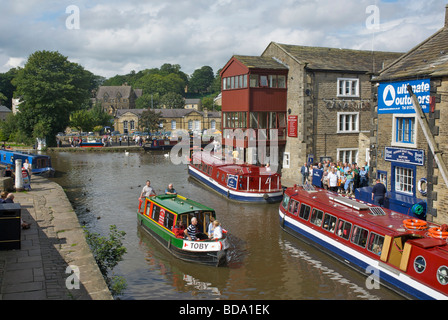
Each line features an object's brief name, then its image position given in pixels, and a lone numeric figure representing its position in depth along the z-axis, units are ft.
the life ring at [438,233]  37.81
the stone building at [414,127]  52.38
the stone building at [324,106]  91.76
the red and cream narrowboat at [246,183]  77.25
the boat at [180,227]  45.55
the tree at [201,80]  583.99
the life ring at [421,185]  56.08
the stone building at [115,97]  387.75
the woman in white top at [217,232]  45.85
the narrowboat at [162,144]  177.68
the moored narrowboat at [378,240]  35.32
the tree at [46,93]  174.29
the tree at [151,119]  225.97
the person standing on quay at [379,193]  58.85
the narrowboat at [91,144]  177.73
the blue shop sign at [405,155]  56.65
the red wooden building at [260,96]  94.07
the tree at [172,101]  329.31
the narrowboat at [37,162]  104.73
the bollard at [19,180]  73.22
